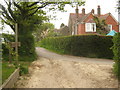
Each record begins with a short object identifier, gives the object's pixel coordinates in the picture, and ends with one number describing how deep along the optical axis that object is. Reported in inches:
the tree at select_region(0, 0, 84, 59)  510.6
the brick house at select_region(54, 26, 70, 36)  1854.1
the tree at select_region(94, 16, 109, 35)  1134.8
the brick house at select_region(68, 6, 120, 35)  1256.6
